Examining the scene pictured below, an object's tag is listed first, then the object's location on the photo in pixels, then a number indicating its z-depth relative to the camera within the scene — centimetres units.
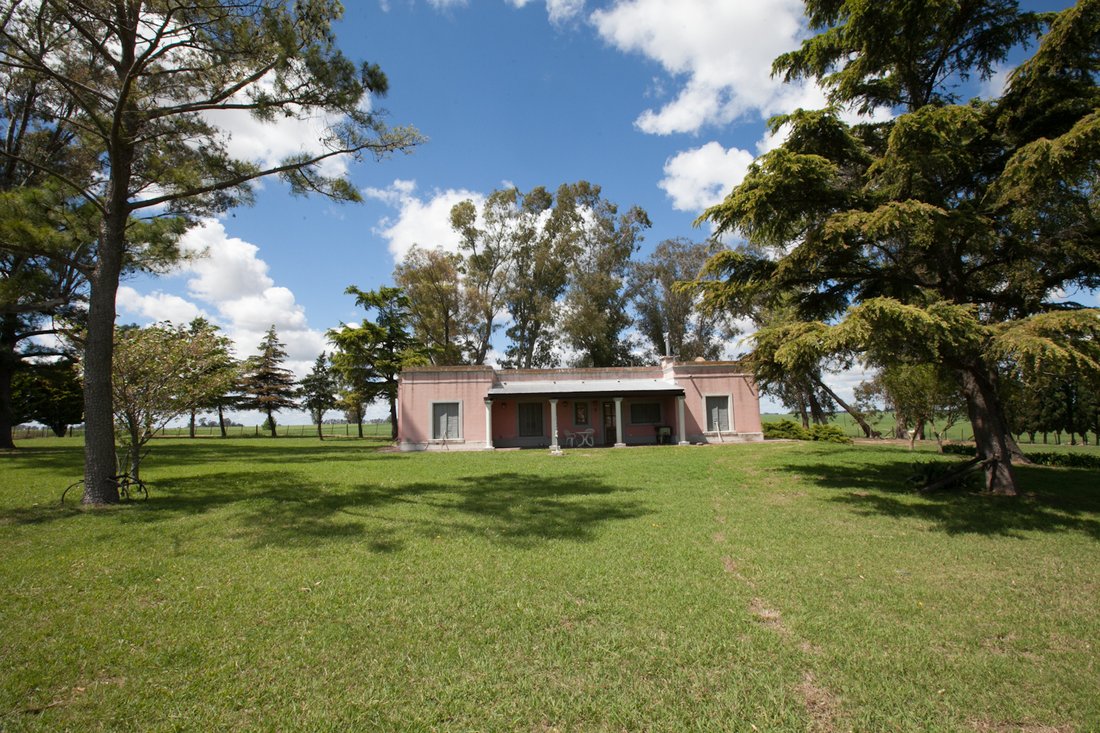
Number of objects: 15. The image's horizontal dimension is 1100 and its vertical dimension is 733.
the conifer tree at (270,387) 4506
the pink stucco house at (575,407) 2244
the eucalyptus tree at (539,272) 3506
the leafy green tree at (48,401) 2923
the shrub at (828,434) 2277
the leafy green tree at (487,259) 3494
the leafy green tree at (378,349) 3027
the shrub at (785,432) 2445
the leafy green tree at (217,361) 1062
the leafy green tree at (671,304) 3644
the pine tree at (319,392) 4594
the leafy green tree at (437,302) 3334
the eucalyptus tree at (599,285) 3353
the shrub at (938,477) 987
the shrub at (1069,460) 1376
